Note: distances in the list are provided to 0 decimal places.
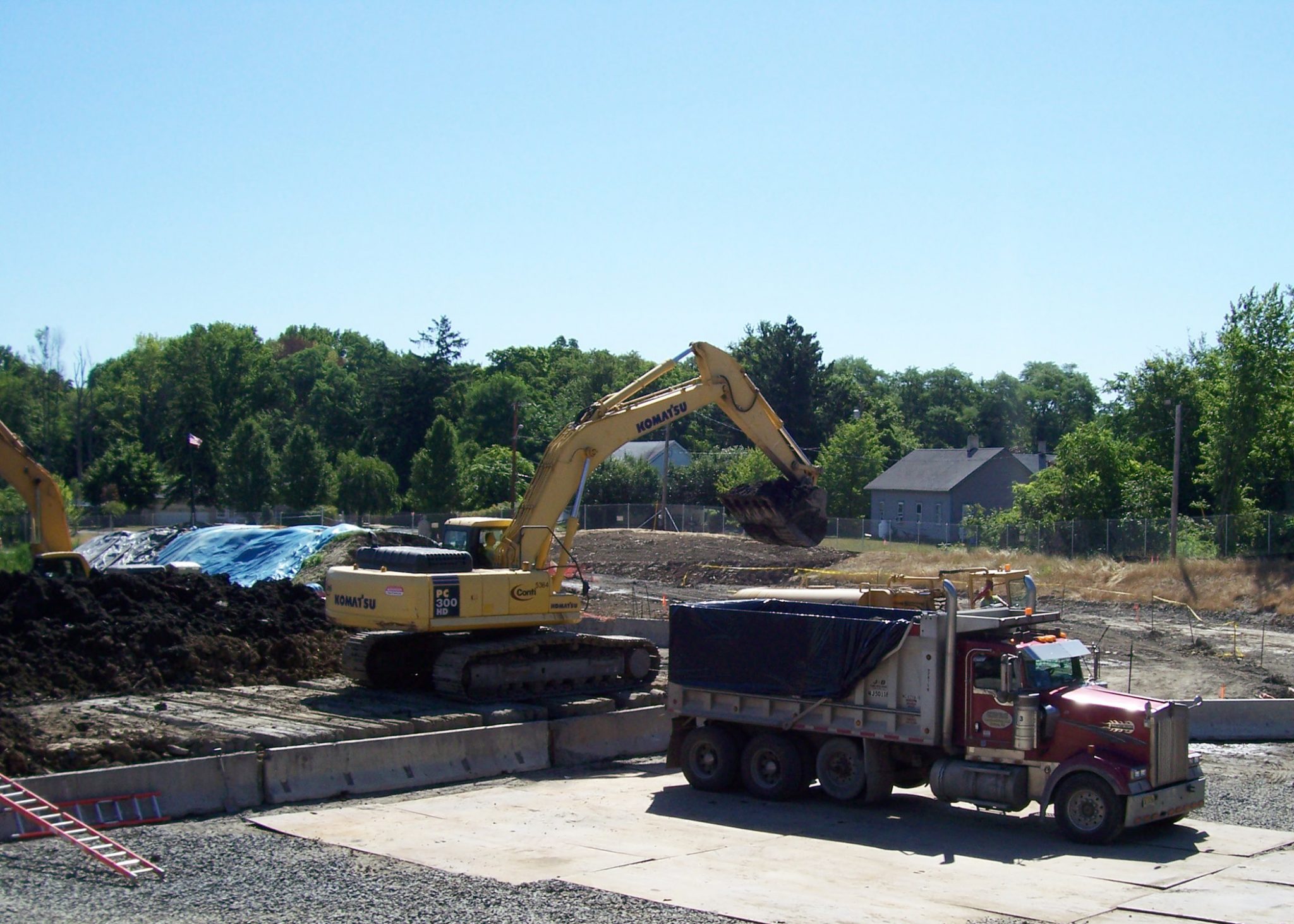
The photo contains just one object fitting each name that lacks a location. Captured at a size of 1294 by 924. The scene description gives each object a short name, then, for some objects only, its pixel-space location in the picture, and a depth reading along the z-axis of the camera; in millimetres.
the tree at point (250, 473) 73250
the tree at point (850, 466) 78000
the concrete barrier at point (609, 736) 17531
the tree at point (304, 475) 71562
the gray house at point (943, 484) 77688
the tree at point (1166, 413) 57156
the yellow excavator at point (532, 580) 18859
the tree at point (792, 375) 87250
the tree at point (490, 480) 68962
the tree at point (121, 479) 80062
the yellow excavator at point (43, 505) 26156
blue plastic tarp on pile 36094
